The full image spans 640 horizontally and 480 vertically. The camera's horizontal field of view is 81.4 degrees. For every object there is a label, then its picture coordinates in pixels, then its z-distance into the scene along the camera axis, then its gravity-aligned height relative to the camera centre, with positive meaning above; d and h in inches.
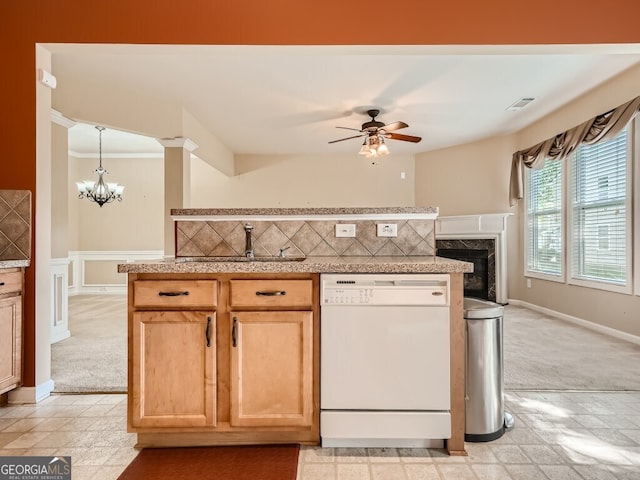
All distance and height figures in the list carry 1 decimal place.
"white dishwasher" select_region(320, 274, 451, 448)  71.0 -21.8
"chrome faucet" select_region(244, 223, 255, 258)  90.3 -0.2
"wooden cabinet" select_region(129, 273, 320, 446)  71.3 -21.0
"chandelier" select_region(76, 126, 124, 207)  238.7 +34.2
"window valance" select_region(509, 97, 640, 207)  150.4 +48.8
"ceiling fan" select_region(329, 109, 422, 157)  187.5 +54.4
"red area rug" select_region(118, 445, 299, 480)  66.4 -41.7
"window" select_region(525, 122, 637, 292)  160.2 +12.4
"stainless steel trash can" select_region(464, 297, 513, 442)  75.5 -26.6
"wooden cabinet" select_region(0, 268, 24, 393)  89.2 -21.1
